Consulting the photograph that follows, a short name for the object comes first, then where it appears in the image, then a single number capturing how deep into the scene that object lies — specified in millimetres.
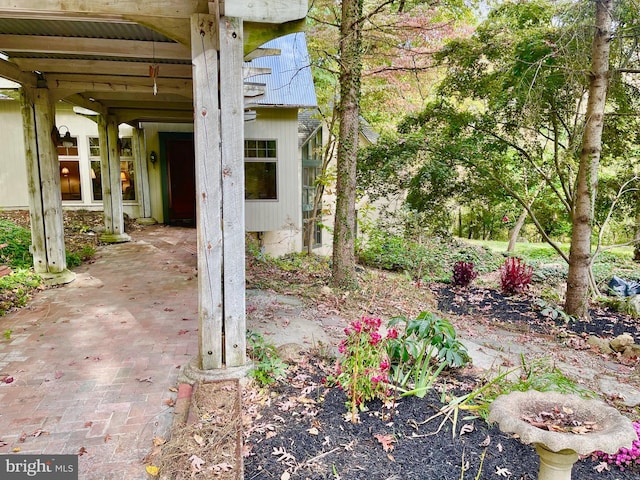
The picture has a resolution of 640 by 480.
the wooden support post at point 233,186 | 2684
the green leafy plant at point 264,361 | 2992
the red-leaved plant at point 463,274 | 8227
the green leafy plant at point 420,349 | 2868
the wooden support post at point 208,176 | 2689
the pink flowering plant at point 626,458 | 2246
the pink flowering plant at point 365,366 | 2588
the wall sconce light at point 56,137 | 5308
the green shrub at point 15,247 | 5895
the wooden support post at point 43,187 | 5152
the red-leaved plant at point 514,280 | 7863
